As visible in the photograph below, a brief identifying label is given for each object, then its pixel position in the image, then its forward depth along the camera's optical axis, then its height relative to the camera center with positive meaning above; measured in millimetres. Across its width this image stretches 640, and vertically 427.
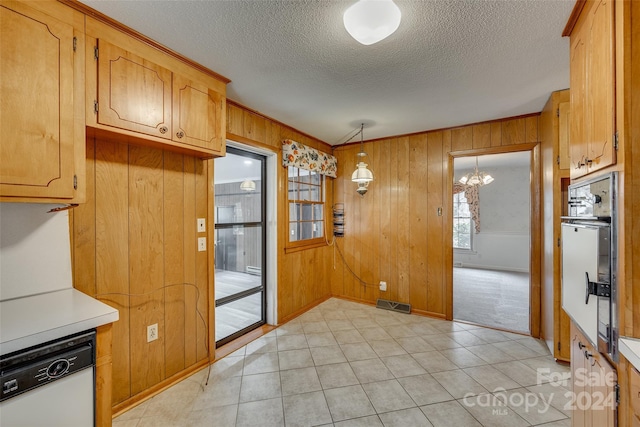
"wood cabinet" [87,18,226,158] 1435 +757
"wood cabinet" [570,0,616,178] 1073 +590
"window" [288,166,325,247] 3492 +82
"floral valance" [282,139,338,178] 3170 +737
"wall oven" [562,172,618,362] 1029 -221
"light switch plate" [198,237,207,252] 2264 -271
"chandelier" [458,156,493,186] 4922 +642
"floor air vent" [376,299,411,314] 3514 -1303
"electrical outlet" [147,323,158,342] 1917 -890
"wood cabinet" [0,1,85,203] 1132 +526
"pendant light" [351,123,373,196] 2947 +439
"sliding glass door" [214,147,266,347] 2699 -336
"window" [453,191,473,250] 6758 -288
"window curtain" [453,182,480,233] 6512 +279
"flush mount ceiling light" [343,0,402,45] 1244 +964
